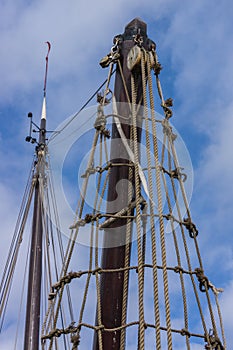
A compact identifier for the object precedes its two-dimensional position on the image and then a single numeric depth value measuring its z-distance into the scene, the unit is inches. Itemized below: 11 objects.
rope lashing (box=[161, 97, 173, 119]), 213.2
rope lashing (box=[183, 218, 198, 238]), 191.5
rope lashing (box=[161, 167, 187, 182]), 205.9
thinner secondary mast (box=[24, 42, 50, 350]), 442.0
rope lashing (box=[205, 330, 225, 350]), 170.2
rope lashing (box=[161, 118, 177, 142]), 212.1
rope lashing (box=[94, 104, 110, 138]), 203.8
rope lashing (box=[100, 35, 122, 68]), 220.8
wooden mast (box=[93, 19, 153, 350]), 164.9
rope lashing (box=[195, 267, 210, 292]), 180.5
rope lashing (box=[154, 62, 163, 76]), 220.8
